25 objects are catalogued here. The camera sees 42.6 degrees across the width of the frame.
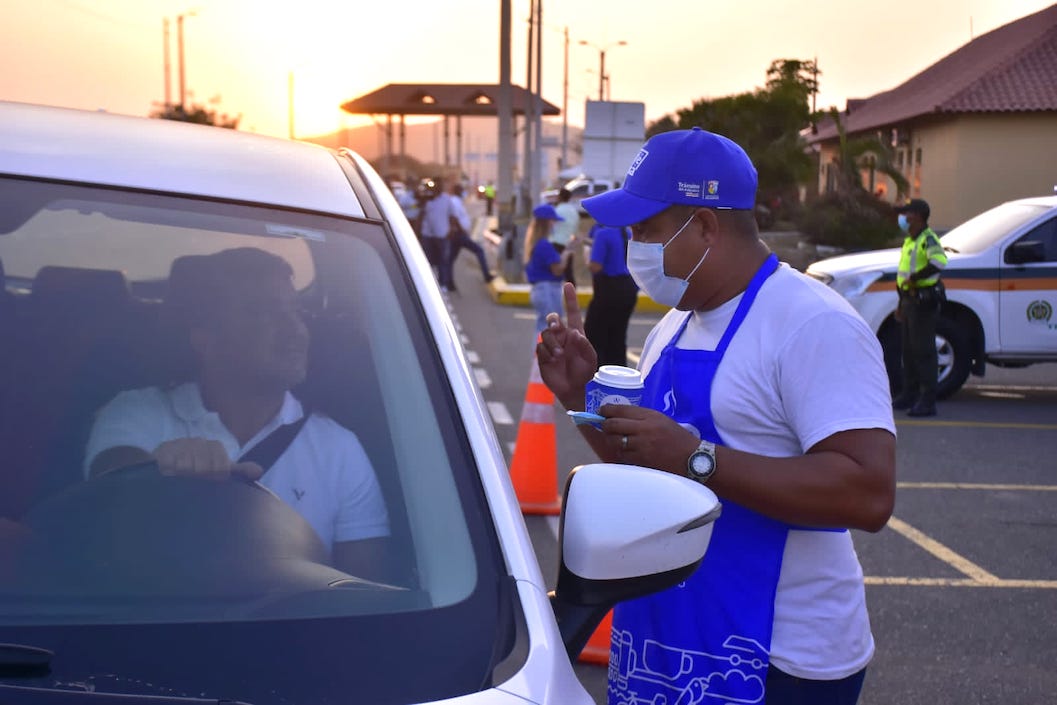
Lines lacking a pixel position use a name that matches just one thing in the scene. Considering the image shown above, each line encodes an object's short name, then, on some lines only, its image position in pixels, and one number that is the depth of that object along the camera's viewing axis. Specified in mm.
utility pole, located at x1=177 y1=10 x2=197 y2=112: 49344
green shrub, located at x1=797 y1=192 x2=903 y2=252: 30344
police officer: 10829
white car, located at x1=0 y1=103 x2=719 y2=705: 1729
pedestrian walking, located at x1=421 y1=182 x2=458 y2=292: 21875
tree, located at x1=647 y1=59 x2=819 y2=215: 41750
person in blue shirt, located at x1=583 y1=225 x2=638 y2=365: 11289
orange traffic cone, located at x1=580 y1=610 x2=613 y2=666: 5168
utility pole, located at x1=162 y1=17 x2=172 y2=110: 49812
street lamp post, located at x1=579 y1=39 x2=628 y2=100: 70575
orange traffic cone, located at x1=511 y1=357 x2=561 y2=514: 7379
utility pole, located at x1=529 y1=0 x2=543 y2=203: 33438
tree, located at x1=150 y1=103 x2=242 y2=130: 31278
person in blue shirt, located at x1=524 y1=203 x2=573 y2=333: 12523
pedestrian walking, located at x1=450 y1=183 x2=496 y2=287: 23375
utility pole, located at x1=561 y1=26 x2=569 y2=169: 45888
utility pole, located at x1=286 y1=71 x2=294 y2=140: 75750
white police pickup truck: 12109
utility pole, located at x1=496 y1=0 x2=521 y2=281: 24297
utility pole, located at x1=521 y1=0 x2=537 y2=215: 33344
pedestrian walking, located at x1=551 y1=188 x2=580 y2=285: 13850
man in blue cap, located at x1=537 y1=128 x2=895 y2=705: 2346
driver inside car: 2121
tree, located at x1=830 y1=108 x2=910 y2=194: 32844
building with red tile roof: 35188
